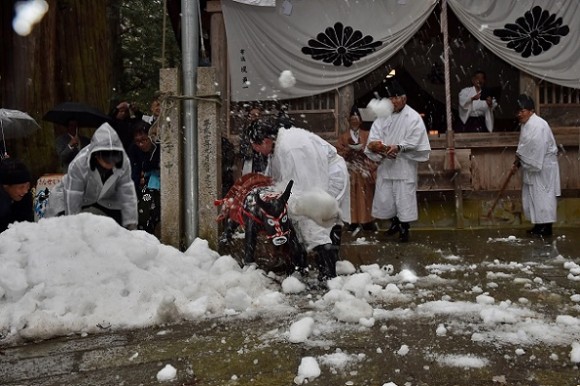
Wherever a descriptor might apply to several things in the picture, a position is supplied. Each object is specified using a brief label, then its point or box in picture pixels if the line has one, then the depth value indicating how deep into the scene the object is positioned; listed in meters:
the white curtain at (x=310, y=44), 9.30
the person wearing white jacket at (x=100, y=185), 5.13
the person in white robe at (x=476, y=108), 10.72
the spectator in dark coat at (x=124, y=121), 8.62
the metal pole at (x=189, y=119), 5.73
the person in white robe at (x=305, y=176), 4.89
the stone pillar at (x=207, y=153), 5.75
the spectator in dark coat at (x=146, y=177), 7.28
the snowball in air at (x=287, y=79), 9.37
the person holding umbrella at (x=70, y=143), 7.40
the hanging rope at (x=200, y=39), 5.98
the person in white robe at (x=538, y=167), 8.02
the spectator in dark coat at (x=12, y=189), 4.96
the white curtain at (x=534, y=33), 9.20
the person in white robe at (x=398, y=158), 7.82
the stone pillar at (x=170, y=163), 5.70
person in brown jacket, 9.03
